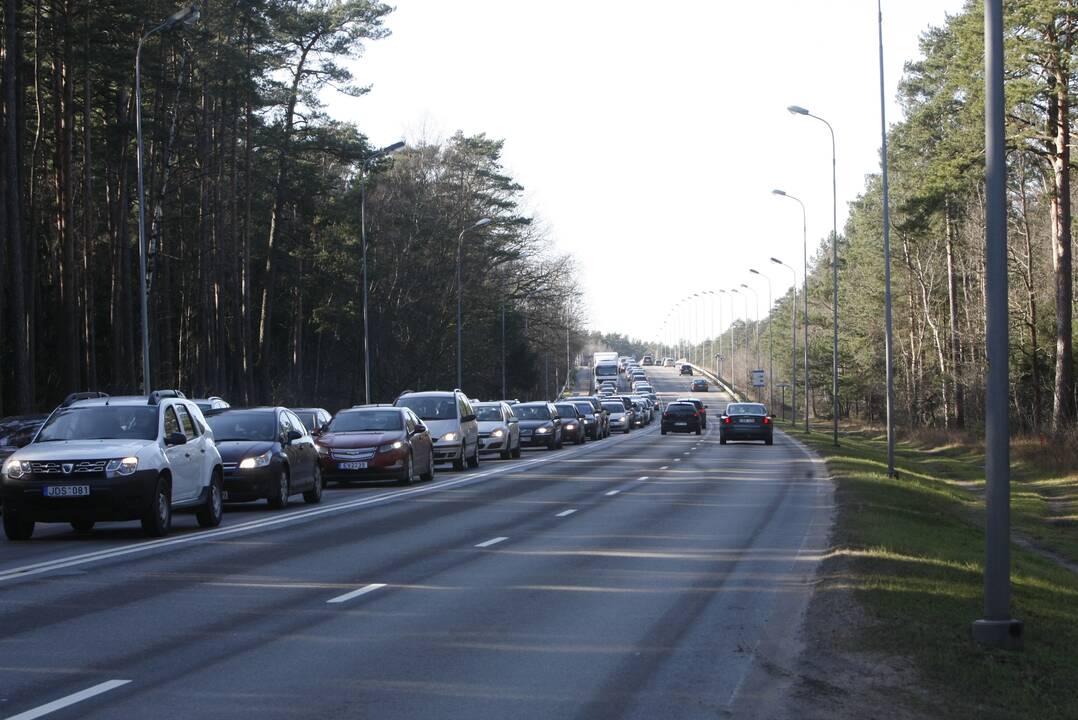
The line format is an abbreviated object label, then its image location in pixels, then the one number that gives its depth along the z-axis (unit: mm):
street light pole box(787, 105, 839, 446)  47219
